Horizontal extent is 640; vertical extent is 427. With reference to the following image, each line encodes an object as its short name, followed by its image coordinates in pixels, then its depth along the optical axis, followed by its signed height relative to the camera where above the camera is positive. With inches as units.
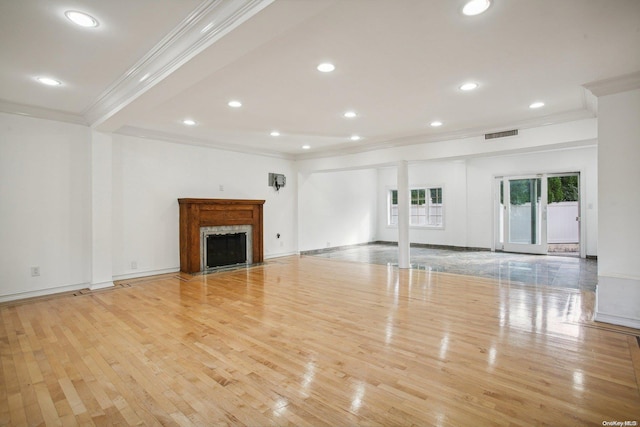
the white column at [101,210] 190.2 +1.7
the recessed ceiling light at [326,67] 121.3 +55.9
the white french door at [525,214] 319.6 -3.8
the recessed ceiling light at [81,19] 89.2 +55.8
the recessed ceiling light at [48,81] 135.4 +57.2
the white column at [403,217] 255.9 -4.9
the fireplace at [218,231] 236.4 -15.4
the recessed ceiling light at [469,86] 141.6 +56.0
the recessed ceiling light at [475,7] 83.3 +54.4
